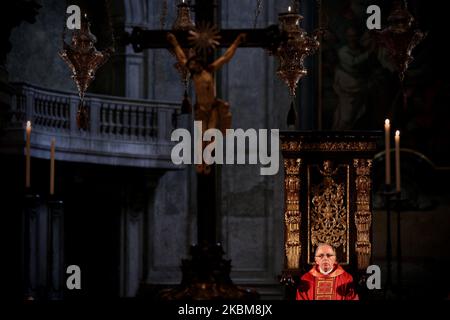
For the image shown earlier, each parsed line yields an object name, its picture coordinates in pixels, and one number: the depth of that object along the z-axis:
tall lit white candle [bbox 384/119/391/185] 8.47
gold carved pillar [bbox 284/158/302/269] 11.91
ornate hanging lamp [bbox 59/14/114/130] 11.01
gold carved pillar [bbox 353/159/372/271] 11.95
